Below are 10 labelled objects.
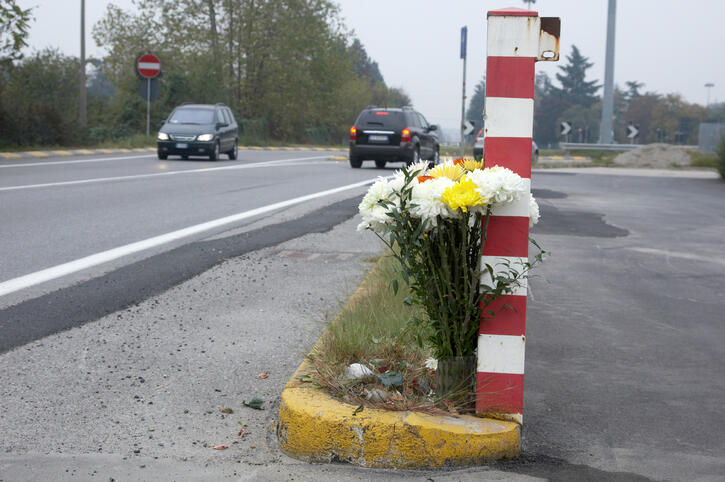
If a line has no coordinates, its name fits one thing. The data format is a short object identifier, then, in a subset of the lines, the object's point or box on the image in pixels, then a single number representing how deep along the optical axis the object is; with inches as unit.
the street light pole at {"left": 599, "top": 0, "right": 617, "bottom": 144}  1295.5
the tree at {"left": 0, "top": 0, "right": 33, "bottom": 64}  839.1
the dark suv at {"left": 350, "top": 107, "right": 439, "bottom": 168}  892.6
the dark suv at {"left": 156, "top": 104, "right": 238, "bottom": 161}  918.4
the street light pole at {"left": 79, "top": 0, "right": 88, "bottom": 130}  1120.2
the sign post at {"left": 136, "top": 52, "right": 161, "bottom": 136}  1349.7
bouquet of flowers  119.3
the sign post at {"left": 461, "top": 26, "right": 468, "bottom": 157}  868.6
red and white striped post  122.0
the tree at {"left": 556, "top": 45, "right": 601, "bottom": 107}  5620.1
